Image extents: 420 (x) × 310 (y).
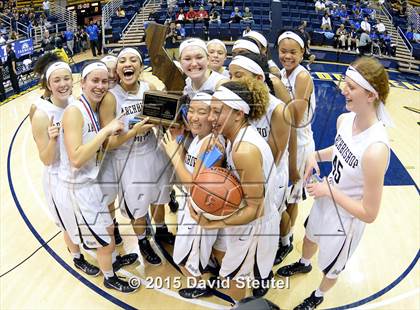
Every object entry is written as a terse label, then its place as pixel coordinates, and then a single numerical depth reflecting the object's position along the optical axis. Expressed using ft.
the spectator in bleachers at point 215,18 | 47.75
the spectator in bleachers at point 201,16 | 48.02
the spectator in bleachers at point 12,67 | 29.04
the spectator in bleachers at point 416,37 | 44.02
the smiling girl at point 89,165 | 9.36
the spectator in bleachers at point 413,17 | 47.79
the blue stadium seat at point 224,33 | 46.39
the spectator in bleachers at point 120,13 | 49.83
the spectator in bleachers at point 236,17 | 48.01
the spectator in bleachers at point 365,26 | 44.21
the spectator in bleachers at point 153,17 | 47.91
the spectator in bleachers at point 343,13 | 49.48
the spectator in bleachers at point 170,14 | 48.73
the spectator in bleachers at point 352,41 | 43.28
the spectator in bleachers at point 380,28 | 44.93
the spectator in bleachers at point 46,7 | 51.21
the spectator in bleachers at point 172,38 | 41.55
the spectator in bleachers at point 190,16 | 48.11
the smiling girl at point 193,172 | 8.73
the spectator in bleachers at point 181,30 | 45.24
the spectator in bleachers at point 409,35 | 44.70
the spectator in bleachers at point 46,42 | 39.18
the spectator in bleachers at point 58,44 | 40.61
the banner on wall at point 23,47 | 34.63
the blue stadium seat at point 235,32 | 46.26
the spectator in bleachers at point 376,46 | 42.60
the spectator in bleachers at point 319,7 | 50.44
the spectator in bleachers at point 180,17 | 47.91
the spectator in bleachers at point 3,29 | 41.73
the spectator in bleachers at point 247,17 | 47.39
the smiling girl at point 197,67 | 10.50
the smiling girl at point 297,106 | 11.20
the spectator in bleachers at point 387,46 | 42.22
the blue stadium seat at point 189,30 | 47.13
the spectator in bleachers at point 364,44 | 41.60
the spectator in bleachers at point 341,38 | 43.45
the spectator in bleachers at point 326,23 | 46.34
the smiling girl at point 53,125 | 10.07
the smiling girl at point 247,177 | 7.79
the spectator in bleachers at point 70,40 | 42.55
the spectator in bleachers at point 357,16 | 49.66
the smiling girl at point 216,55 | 12.59
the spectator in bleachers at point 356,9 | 51.42
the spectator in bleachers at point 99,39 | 43.38
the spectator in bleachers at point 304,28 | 38.39
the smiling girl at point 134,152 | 10.27
